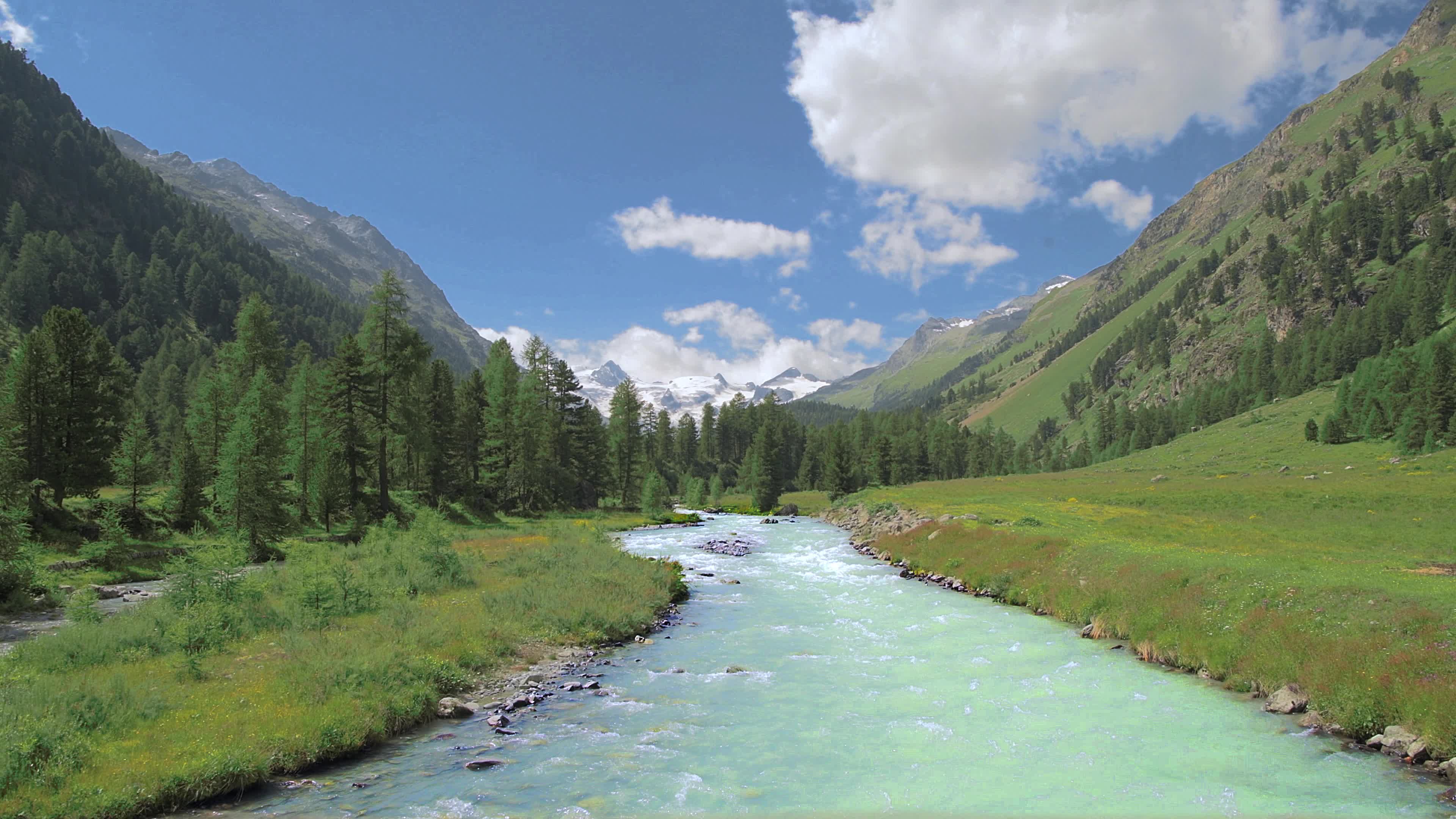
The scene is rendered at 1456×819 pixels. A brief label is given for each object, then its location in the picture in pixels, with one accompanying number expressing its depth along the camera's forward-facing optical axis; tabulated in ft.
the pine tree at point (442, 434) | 202.18
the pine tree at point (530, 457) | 224.12
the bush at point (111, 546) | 101.91
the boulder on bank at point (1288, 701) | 50.60
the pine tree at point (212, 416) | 166.40
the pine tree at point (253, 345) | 195.11
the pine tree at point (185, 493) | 132.46
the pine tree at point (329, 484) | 155.02
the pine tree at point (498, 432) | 224.33
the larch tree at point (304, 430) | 160.45
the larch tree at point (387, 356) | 155.43
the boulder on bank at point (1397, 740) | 41.70
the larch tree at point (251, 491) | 109.70
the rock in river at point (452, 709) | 51.67
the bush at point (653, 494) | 272.72
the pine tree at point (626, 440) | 312.29
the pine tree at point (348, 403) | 156.87
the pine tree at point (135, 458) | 135.74
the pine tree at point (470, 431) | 226.79
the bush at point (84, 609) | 55.06
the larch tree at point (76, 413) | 124.47
